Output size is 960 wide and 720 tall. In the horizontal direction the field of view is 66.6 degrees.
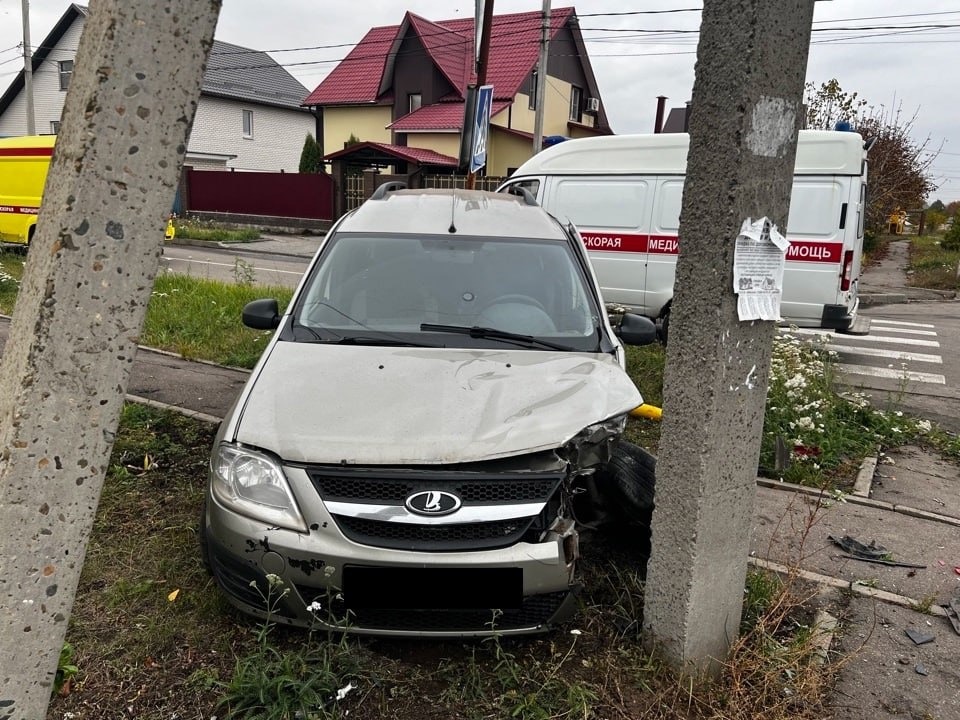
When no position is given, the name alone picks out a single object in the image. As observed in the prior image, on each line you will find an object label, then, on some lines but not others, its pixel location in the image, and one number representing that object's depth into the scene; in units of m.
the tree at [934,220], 36.31
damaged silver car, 2.57
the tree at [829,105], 21.08
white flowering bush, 5.23
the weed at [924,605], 3.38
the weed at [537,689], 2.51
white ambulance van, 8.48
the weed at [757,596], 3.02
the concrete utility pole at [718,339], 2.35
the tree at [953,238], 22.33
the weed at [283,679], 2.43
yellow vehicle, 15.03
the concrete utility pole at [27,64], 28.41
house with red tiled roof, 28.48
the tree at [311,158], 29.38
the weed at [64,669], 2.12
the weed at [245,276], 11.46
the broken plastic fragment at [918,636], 3.15
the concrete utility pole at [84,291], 1.46
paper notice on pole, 2.44
